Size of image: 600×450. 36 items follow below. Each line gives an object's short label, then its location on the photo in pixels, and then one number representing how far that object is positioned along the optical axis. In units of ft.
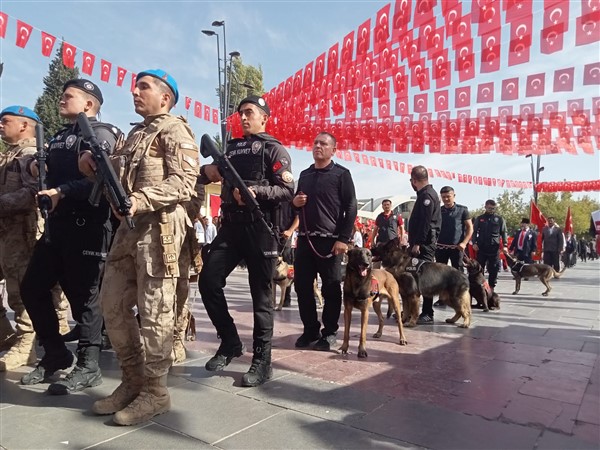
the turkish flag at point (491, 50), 17.60
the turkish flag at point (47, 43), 28.17
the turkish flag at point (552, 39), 15.29
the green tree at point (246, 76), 110.83
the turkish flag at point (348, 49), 25.06
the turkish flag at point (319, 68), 28.78
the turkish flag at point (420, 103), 26.18
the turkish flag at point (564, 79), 18.16
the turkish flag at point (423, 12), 18.75
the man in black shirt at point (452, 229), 23.18
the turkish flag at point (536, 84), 19.63
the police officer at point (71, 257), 10.55
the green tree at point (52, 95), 118.21
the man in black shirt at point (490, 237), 27.94
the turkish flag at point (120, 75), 33.39
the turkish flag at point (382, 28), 21.47
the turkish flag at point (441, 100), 24.47
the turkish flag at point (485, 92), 22.31
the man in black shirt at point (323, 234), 14.24
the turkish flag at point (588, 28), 14.34
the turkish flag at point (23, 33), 26.61
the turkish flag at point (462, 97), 23.45
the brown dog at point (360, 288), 13.69
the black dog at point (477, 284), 22.30
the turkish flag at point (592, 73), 17.11
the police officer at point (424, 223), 18.85
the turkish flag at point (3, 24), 25.30
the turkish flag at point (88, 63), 30.86
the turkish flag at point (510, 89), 20.85
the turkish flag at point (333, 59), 26.86
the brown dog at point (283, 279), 22.99
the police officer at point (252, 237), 10.90
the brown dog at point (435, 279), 18.40
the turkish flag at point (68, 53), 29.68
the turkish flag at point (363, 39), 23.39
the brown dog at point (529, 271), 32.27
